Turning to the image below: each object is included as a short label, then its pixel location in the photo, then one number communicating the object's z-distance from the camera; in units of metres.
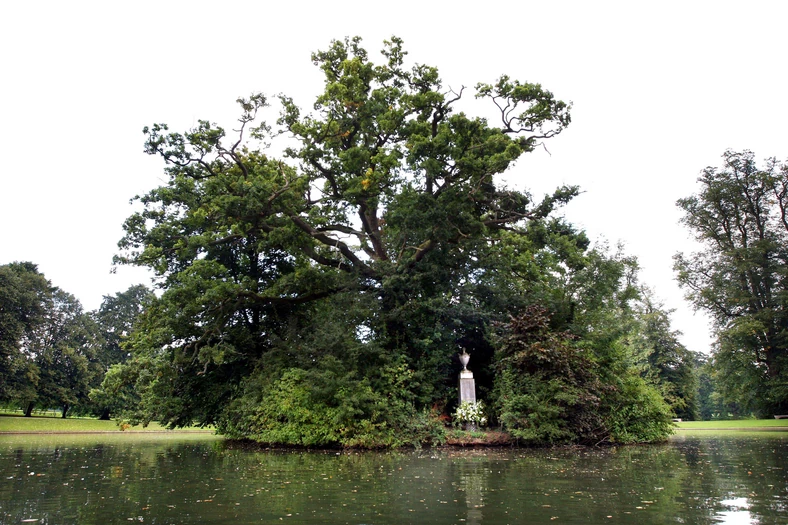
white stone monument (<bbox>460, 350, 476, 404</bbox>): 16.70
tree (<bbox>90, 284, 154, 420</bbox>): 46.98
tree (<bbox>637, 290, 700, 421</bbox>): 41.78
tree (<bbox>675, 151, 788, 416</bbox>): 29.09
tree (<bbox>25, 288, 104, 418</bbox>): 42.62
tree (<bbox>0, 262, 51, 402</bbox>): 37.03
